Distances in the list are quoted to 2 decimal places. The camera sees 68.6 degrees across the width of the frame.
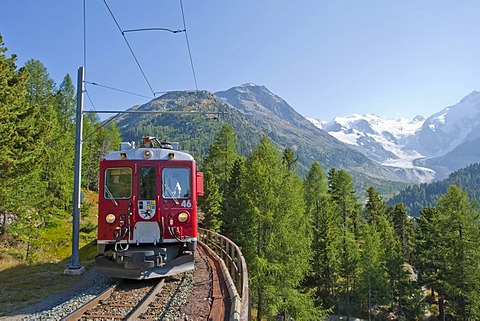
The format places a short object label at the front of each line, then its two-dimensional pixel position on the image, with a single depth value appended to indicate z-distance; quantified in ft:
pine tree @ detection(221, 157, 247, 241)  100.94
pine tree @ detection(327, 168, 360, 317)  117.50
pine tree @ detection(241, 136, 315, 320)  70.95
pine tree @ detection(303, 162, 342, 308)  118.11
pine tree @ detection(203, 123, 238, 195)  131.75
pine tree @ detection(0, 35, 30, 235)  52.54
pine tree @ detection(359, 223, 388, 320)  120.47
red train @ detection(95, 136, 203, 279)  31.24
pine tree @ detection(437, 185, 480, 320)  91.20
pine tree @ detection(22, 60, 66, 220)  69.36
